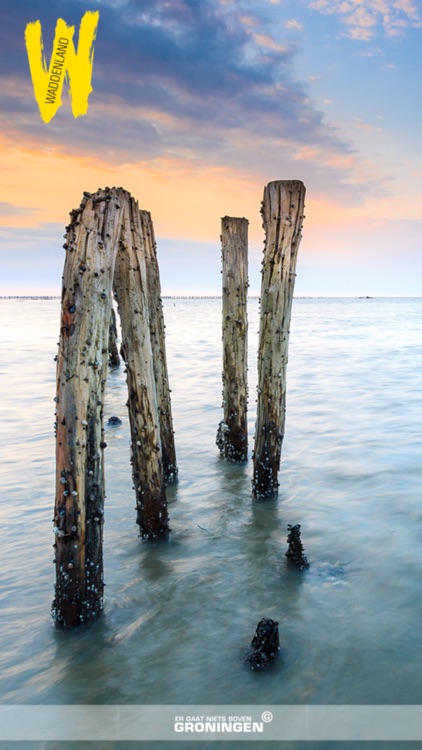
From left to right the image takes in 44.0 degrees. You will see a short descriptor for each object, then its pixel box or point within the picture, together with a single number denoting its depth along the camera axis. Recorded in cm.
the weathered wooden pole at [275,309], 547
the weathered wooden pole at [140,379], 478
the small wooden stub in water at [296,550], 474
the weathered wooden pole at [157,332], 592
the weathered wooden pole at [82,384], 363
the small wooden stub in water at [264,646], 357
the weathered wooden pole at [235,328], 680
